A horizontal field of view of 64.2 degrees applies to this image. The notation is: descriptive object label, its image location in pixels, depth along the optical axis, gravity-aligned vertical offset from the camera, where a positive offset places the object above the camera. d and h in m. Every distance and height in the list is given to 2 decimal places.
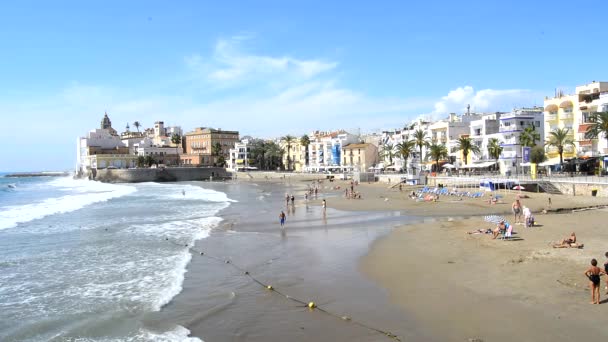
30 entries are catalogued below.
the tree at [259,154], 125.56 +3.88
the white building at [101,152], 122.00 +5.79
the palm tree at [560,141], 46.94 +1.97
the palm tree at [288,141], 125.08 +6.92
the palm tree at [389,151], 88.70 +2.60
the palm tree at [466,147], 61.56 +2.02
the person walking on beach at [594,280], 11.33 -2.83
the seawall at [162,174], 108.00 -0.63
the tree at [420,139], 71.75 +3.75
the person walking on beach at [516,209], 26.09 -2.56
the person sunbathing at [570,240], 18.06 -3.02
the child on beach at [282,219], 28.70 -3.01
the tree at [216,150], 131.75 +5.49
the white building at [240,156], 125.12 +3.49
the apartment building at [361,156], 97.81 +2.17
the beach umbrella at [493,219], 26.30 -3.15
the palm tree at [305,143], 117.78 +6.12
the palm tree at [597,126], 39.56 +2.81
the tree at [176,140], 143.75 +9.38
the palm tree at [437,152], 65.88 +1.58
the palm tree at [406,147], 74.06 +2.69
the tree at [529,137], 52.75 +2.63
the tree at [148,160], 124.61 +3.10
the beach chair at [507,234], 20.68 -3.11
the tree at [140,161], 122.94 +2.85
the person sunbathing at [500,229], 21.02 -2.94
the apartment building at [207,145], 132.25 +7.30
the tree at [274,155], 123.70 +3.43
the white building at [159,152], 131.88 +5.55
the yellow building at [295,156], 121.10 +3.05
